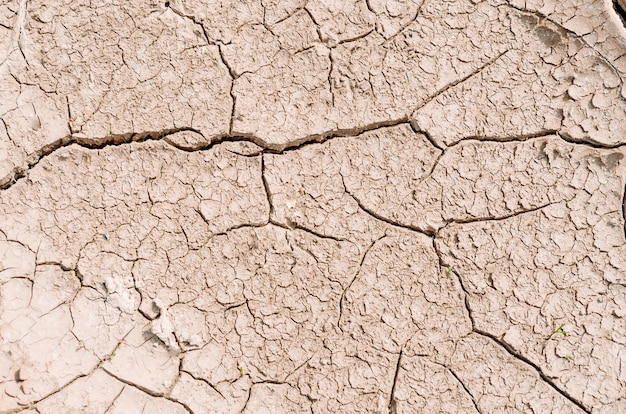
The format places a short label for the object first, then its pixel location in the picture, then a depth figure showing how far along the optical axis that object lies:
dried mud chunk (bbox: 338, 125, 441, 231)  2.60
